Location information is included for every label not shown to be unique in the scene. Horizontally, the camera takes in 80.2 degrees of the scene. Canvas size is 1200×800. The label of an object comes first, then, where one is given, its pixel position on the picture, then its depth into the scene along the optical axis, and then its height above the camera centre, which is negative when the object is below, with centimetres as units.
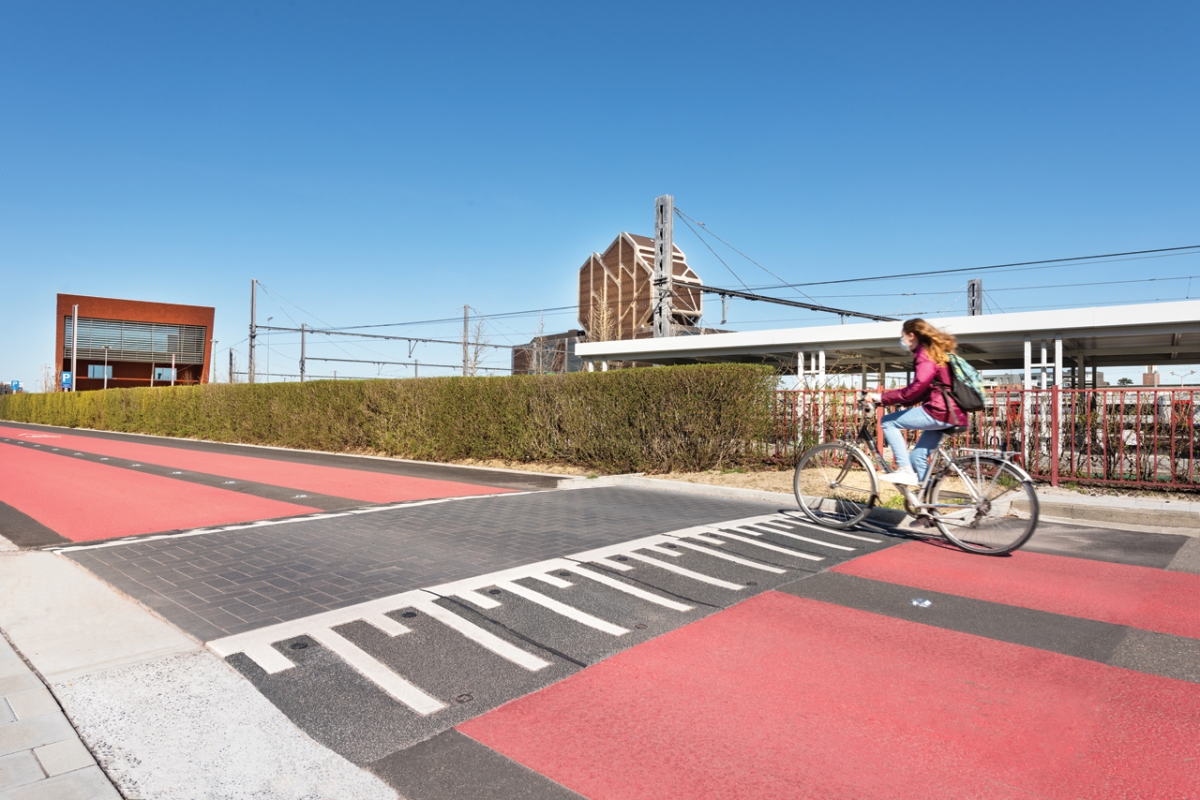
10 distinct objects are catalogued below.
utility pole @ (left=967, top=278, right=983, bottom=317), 3847 +661
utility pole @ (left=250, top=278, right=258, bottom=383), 3582 +444
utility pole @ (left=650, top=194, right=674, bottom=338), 2434 +521
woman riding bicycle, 610 +13
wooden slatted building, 5250 +978
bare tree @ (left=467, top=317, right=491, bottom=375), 4541 +414
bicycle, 605 -67
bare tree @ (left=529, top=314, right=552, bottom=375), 4297 +385
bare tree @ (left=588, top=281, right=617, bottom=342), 4176 +595
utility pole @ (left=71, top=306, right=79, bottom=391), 5622 +544
